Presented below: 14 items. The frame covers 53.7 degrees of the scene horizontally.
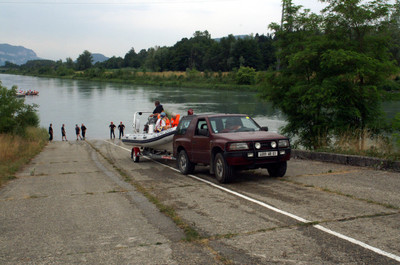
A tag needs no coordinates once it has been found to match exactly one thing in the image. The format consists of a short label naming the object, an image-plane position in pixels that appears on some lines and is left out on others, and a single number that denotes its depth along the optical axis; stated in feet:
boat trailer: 44.02
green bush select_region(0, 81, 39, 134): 92.84
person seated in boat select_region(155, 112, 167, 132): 45.39
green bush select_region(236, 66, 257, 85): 311.15
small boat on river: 267.47
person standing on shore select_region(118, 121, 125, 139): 116.47
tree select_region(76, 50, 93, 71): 654.94
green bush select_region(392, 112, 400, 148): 34.42
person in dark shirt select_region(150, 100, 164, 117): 48.20
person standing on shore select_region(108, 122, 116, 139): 118.20
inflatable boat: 42.29
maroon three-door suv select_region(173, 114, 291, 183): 28.76
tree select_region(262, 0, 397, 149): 53.57
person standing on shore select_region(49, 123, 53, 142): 116.31
